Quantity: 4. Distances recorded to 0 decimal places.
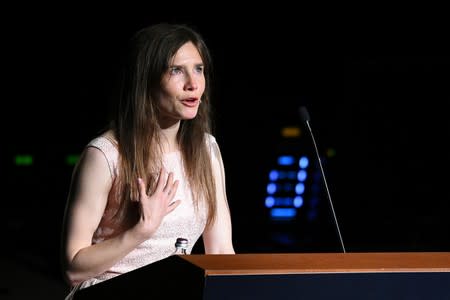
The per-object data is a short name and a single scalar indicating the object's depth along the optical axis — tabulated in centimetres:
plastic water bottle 759
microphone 796
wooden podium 705
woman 779
